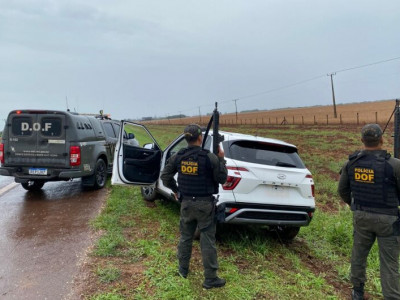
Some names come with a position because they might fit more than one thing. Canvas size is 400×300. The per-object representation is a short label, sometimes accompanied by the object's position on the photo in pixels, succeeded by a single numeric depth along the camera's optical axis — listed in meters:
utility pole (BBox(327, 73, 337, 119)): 50.75
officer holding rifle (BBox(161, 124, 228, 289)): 3.66
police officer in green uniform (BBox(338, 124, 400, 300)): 3.31
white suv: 4.45
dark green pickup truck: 7.50
